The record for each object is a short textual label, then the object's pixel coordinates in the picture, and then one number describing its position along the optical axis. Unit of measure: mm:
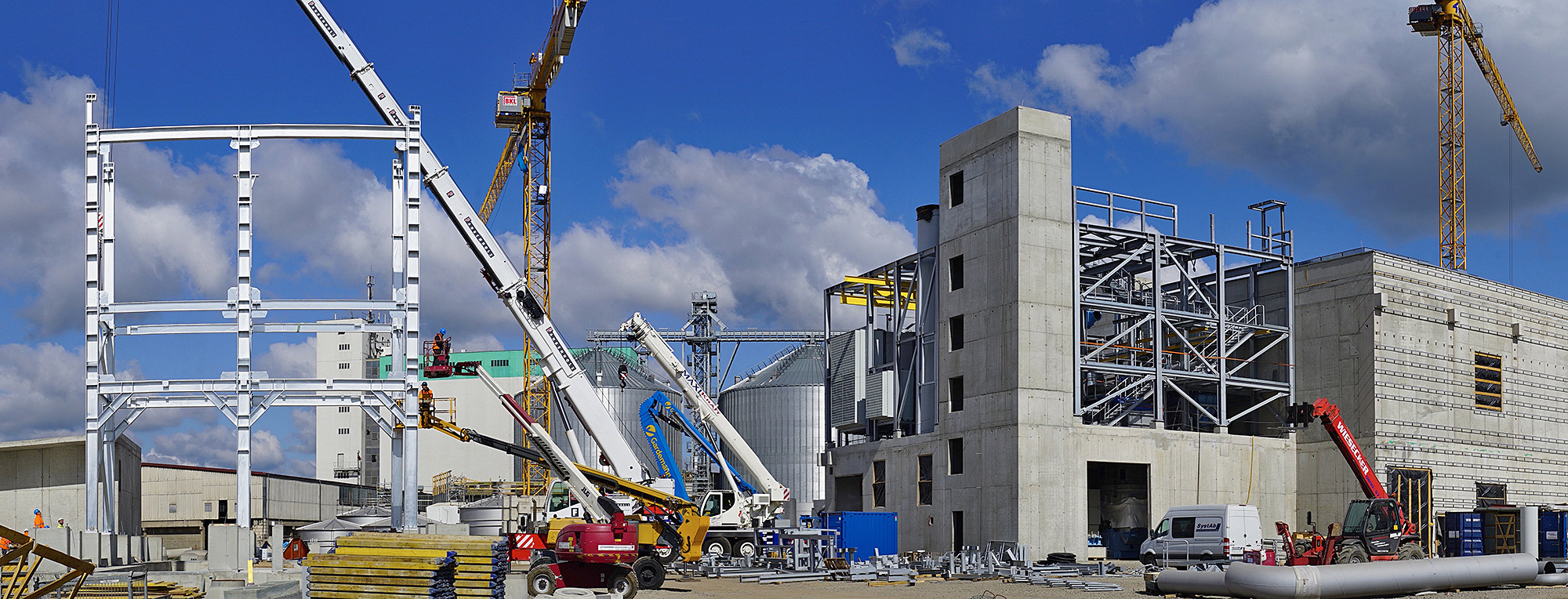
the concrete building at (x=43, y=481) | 40375
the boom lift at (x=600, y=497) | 35144
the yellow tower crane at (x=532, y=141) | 73500
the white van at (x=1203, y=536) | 33406
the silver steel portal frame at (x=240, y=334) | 33094
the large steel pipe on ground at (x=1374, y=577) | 26297
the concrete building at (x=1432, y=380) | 46531
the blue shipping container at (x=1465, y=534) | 38969
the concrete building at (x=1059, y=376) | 45344
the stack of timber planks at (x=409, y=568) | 20344
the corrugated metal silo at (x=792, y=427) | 76250
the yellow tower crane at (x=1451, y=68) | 77312
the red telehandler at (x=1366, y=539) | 32969
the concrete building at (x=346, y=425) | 108062
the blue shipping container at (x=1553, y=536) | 38844
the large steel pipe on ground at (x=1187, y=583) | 27562
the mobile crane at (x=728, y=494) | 46062
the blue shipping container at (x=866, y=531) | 44938
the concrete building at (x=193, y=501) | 64562
